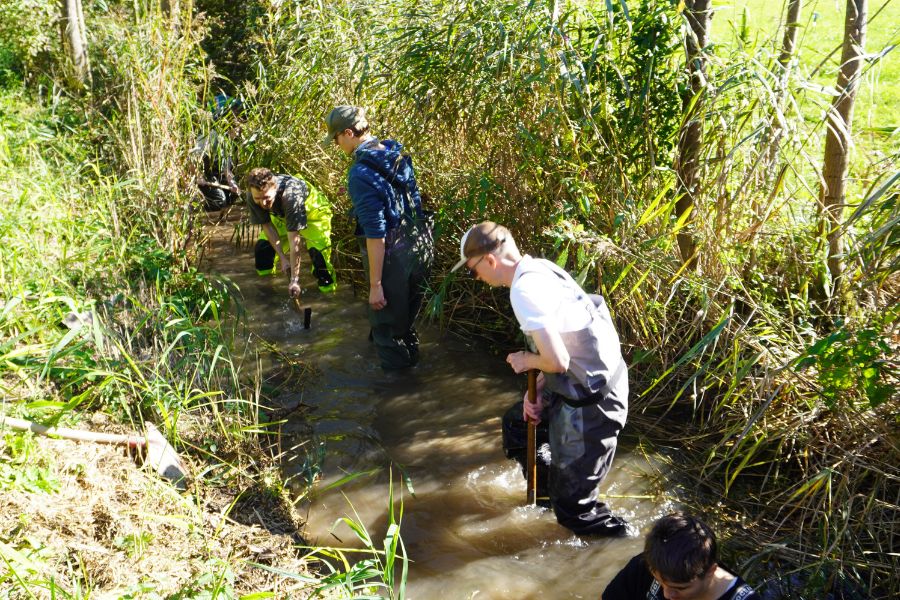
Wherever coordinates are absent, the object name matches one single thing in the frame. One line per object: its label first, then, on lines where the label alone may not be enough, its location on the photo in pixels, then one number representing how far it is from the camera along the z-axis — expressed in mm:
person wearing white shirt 3104
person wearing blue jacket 4512
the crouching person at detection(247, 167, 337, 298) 5320
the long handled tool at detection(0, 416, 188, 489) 3652
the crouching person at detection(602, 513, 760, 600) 2398
